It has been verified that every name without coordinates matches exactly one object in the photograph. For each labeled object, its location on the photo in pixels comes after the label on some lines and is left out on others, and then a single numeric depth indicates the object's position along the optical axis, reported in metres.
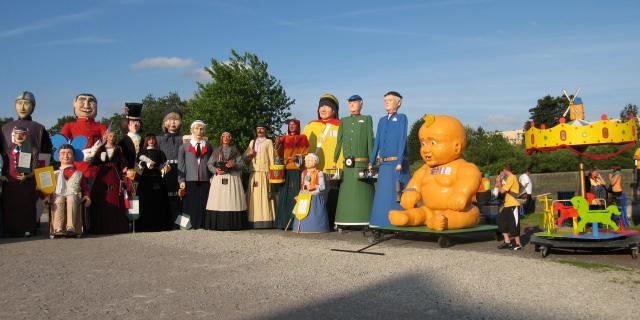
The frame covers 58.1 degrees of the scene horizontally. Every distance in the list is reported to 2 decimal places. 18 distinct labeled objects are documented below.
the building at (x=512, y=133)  79.72
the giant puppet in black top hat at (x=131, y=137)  11.13
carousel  7.78
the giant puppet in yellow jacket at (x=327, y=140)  11.92
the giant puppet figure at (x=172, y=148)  11.77
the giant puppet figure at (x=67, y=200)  10.01
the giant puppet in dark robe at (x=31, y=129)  10.74
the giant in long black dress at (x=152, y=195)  11.22
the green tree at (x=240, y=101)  30.23
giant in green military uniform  10.67
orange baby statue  8.77
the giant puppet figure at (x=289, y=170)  11.62
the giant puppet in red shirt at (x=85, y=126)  11.01
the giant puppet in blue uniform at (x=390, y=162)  9.88
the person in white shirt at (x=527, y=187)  16.53
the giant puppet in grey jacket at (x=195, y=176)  11.62
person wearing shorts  8.55
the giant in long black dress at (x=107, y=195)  10.72
